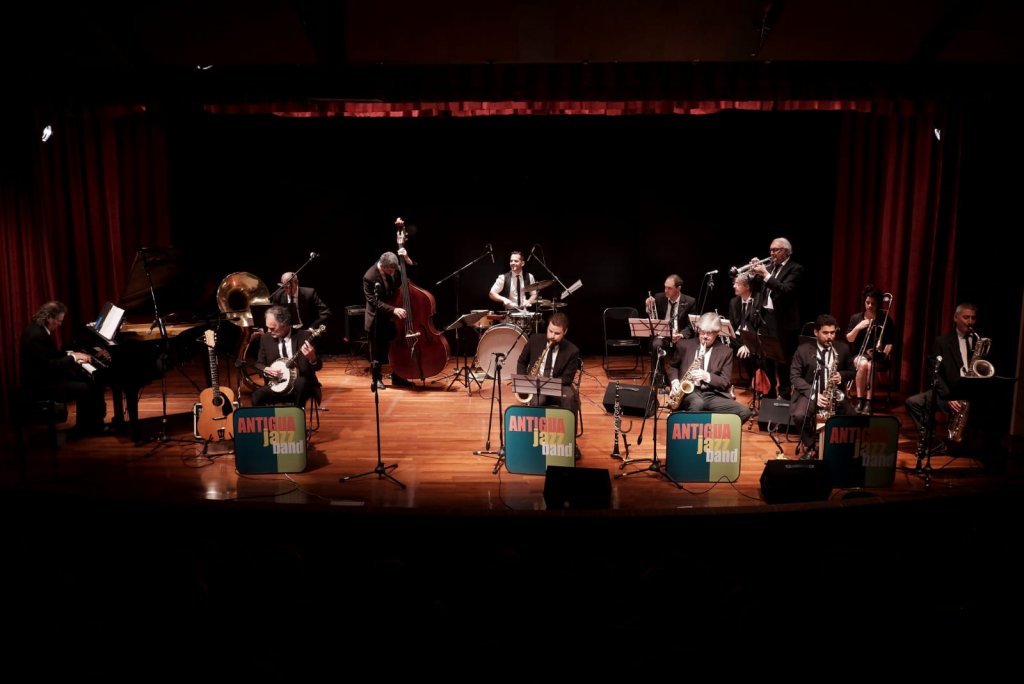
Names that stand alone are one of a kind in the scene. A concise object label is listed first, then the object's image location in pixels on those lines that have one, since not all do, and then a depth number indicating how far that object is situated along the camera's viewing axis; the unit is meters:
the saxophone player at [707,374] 6.83
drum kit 8.83
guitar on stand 6.86
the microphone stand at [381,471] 6.03
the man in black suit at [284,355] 6.86
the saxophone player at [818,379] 6.47
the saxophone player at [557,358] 6.77
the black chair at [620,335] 10.79
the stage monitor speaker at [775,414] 7.23
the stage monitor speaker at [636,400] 7.80
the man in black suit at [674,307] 9.19
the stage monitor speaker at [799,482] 5.18
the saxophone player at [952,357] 6.57
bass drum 8.81
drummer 9.53
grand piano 6.85
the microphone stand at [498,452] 6.33
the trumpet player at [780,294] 8.38
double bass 8.68
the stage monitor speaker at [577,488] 4.51
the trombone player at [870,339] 7.48
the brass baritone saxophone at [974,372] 6.50
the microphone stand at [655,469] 6.11
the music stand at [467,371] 8.59
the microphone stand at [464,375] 9.32
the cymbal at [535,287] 8.97
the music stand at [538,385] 5.97
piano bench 6.21
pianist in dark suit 6.81
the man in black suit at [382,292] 8.76
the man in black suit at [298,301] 8.84
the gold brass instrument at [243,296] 8.83
